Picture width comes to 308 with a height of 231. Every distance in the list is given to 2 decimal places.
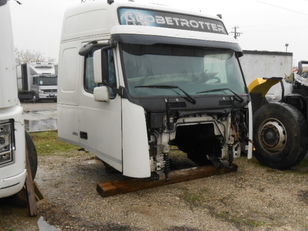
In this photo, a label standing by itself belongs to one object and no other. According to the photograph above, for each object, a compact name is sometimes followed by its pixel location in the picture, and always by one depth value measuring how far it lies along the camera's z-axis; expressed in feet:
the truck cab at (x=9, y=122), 8.35
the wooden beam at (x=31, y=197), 10.43
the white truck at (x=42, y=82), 71.11
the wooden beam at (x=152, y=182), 12.31
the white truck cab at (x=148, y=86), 11.50
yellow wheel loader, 14.51
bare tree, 133.50
